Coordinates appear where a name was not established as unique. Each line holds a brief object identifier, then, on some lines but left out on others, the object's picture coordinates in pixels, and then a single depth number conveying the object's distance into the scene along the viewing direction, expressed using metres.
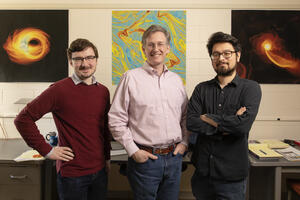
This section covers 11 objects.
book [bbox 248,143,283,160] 1.86
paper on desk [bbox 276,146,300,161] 1.88
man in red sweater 1.38
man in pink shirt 1.41
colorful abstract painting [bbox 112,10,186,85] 2.56
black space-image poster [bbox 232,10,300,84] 2.57
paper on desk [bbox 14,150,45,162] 1.82
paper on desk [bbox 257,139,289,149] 2.22
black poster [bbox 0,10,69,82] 2.60
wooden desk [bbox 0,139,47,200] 1.83
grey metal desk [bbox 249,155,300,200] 1.81
